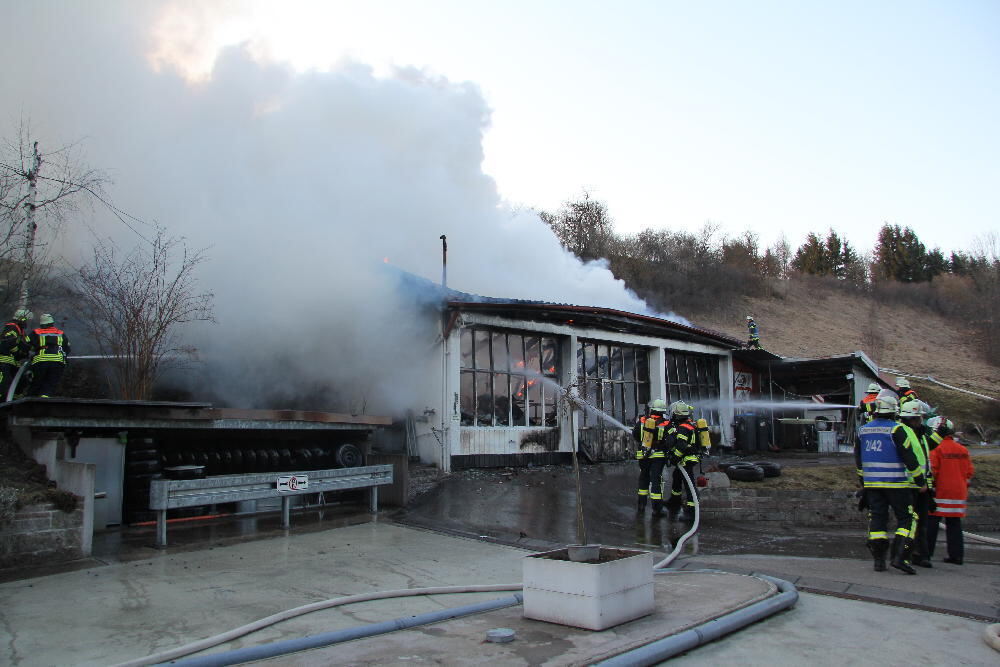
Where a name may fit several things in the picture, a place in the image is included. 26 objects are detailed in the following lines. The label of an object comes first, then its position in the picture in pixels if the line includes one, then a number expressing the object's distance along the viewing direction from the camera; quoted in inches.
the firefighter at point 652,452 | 392.8
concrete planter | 168.9
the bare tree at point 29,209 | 410.9
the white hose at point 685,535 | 261.6
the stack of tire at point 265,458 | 370.8
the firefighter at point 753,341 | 881.5
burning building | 538.3
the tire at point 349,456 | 417.1
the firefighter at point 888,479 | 253.4
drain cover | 161.9
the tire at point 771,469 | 449.4
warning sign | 330.6
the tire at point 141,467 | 328.8
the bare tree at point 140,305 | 392.8
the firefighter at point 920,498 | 269.0
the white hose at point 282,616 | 149.6
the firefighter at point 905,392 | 386.3
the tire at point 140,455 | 329.1
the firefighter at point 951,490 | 275.7
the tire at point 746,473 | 432.1
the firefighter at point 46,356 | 343.6
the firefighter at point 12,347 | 344.2
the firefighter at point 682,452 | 385.4
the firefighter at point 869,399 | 342.0
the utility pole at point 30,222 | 411.5
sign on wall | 886.4
